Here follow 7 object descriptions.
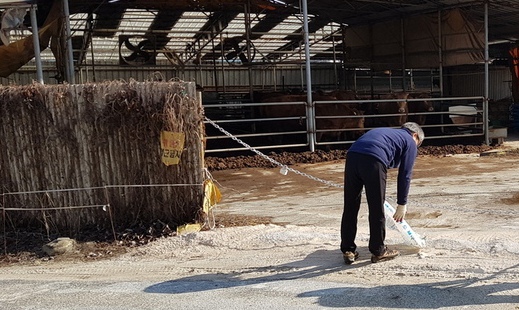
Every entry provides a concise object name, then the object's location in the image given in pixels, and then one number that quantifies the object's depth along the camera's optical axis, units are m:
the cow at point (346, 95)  15.73
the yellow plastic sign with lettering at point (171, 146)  6.24
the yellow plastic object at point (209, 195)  6.43
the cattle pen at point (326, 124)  13.84
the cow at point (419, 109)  16.39
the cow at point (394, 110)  15.72
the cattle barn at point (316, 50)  13.11
